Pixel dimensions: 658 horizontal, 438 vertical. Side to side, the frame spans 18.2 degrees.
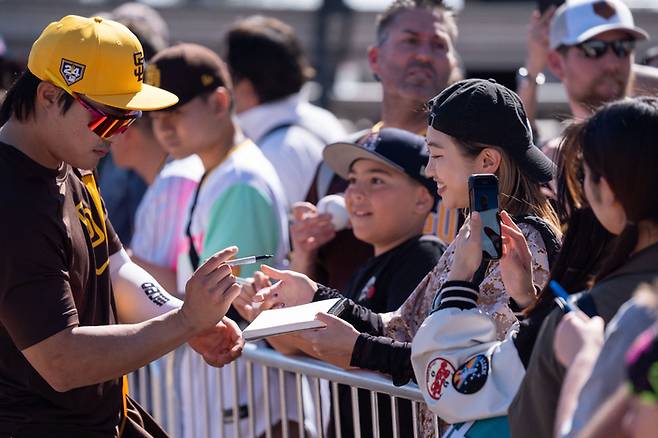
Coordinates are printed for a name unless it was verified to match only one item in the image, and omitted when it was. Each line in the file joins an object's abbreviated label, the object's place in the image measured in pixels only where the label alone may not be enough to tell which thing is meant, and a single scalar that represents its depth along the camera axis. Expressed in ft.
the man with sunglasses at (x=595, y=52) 34.50
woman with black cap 21.70
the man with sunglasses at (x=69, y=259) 20.13
